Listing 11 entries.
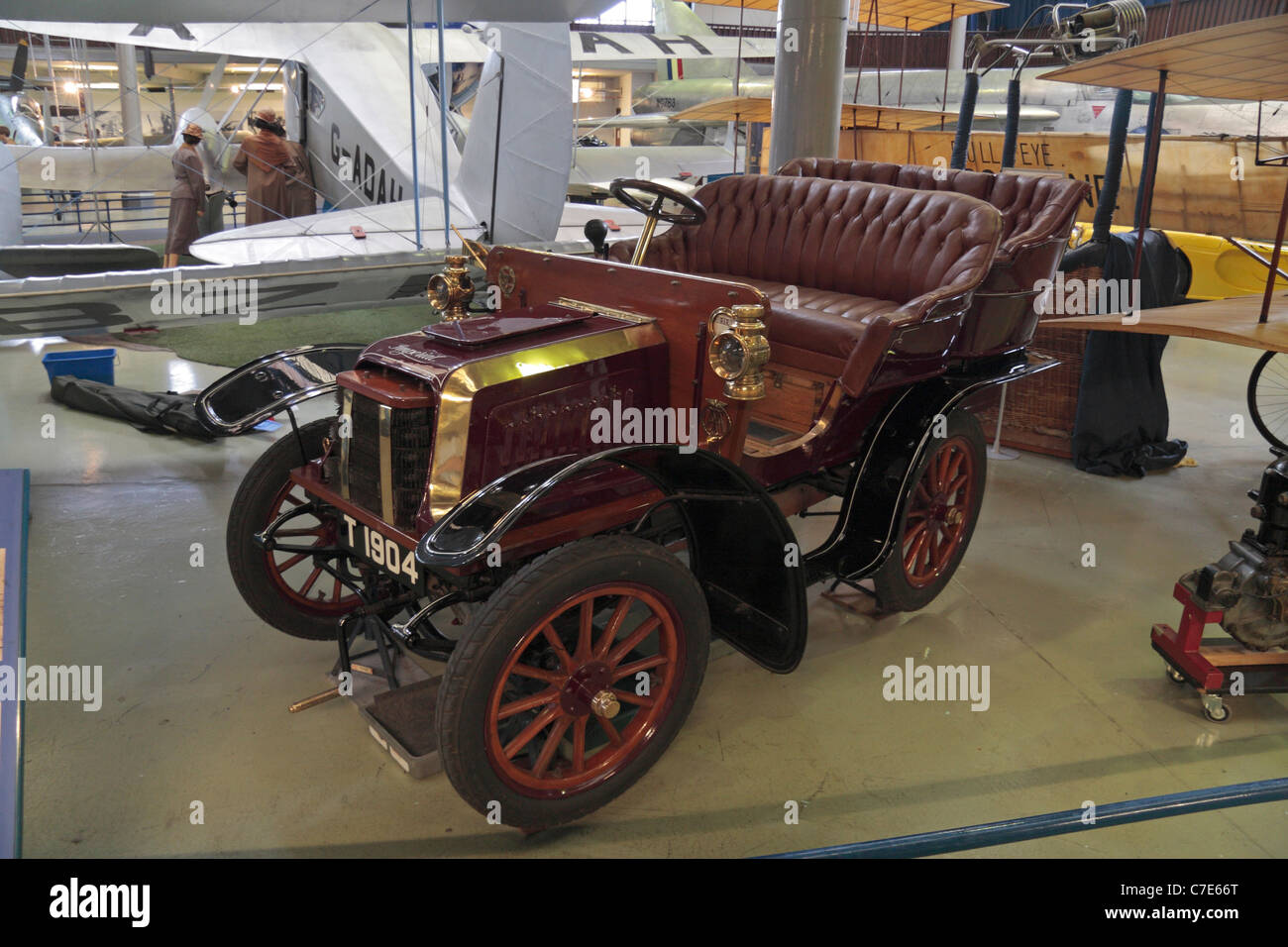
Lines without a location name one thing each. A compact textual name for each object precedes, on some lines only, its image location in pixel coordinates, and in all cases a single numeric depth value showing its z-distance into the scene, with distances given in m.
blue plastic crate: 6.16
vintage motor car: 2.25
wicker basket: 5.52
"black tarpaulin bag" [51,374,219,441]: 5.42
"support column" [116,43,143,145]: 16.05
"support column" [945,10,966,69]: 15.78
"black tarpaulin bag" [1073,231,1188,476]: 5.29
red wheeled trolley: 2.96
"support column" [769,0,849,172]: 6.21
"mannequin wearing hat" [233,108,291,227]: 8.85
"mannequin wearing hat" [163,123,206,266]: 8.95
